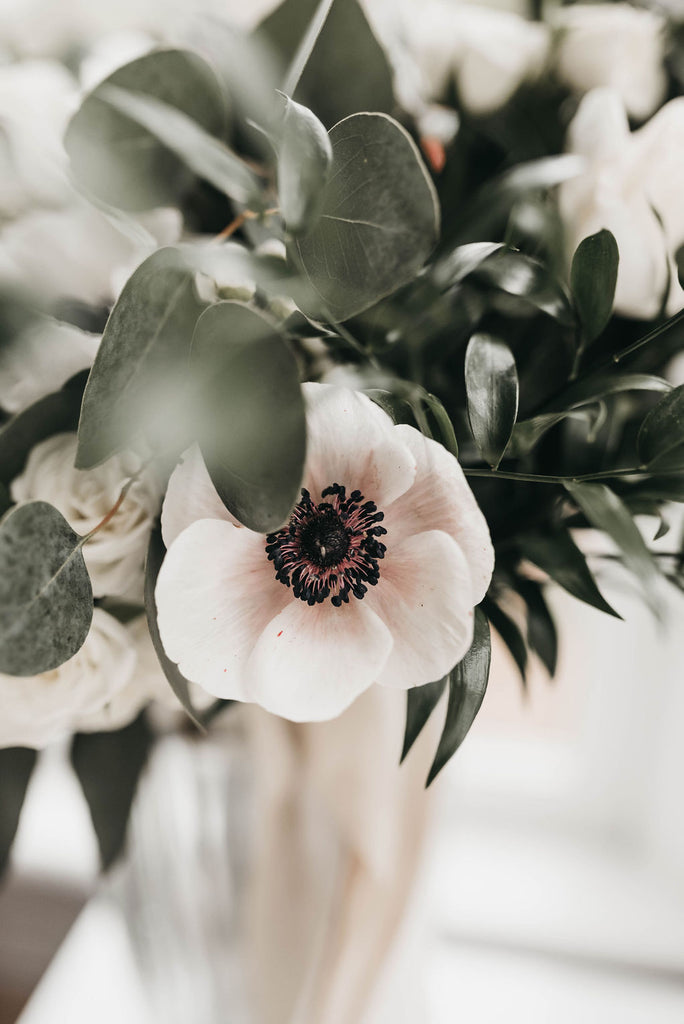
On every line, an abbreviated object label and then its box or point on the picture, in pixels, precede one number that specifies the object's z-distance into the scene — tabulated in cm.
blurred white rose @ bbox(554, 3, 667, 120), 40
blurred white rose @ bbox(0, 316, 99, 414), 31
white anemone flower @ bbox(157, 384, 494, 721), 25
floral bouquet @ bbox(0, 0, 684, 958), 24
